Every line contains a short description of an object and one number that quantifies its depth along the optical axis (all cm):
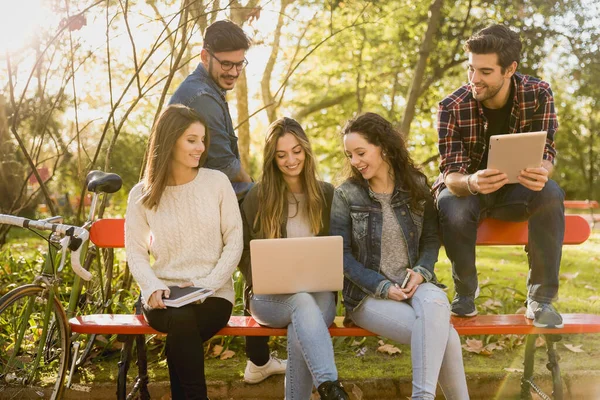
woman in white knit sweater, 321
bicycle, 322
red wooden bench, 320
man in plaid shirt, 326
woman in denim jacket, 304
